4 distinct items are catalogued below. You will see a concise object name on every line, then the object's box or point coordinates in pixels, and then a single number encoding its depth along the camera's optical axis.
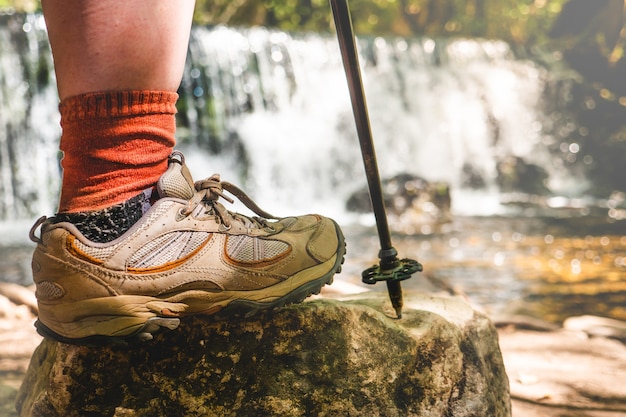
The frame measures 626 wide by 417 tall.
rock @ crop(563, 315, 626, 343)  2.16
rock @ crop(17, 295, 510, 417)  1.12
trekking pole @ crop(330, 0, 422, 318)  1.10
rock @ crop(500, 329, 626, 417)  1.55
